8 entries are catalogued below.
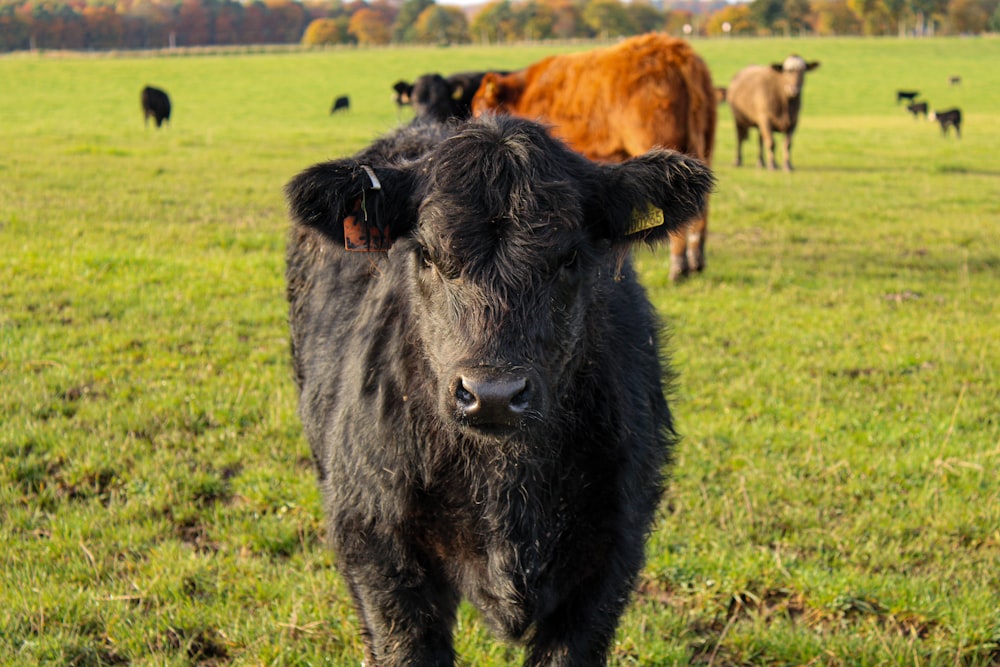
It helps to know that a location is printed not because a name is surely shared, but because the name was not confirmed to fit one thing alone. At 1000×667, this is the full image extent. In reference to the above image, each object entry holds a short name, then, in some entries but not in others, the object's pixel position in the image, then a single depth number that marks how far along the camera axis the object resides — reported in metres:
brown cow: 9.66
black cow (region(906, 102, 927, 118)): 35.47
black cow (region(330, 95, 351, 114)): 37.09
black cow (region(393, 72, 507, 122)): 14.45
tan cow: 20.66
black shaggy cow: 2.71
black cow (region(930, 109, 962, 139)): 28.03
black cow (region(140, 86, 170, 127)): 29.75
